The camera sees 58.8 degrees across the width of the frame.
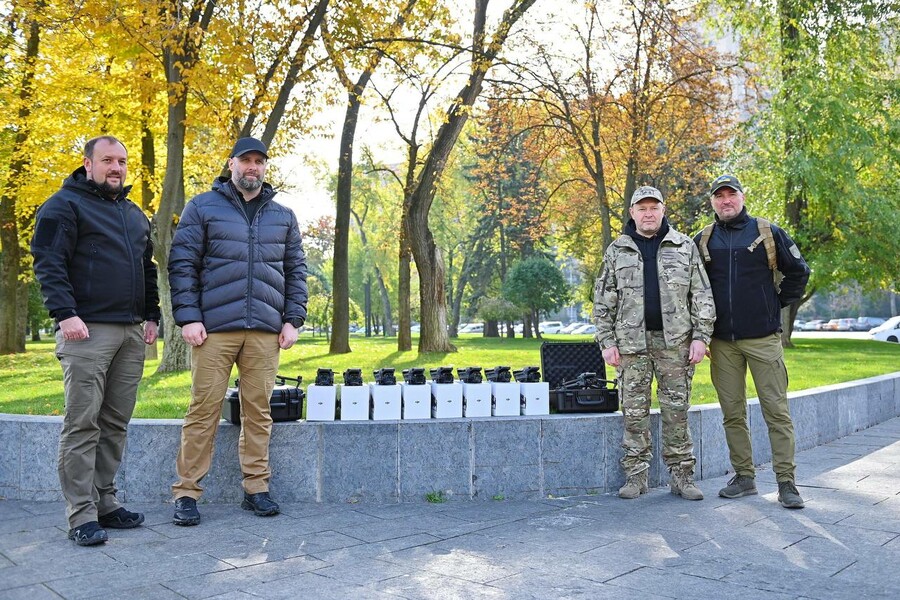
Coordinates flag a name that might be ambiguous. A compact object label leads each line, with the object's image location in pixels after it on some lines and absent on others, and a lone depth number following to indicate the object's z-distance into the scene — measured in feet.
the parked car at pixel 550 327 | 250.16
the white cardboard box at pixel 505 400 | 20.52
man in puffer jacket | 17.19
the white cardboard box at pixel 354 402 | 19.61
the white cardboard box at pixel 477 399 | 20.33
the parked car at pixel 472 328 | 261.75
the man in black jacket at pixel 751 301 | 19.61
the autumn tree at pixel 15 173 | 61.46
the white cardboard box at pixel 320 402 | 19.52
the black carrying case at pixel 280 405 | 18.97
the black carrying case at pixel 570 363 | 21.30
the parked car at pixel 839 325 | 224.59
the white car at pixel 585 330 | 209.30
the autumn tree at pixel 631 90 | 63.10
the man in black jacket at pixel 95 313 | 15.46
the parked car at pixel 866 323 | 228.63
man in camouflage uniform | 19.45
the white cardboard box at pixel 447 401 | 20.16
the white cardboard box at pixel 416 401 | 20.01
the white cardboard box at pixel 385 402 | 19.74
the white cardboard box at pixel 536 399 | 20.71
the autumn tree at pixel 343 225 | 62.08
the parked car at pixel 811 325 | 237.00
